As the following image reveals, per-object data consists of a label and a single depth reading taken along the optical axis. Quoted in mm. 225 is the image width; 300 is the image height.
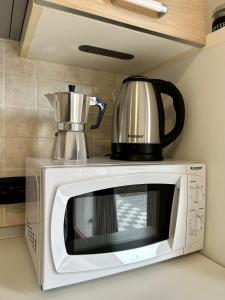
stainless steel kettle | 710
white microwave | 485
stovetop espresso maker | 663
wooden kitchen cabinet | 544
